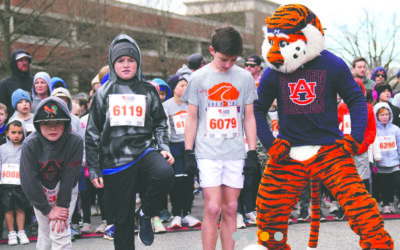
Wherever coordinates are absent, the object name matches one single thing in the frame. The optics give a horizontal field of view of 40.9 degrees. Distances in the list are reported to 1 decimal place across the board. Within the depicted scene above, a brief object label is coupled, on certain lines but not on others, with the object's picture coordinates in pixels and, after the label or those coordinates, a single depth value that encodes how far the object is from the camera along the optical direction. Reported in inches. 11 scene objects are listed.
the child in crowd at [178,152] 288.0
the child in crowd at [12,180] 267.7
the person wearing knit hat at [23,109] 285.2
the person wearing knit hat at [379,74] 405.7
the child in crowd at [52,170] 187.9
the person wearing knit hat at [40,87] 300.7
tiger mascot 163.3
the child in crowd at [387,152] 312.5
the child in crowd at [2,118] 293.1
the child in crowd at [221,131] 181.5
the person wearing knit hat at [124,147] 179.6
